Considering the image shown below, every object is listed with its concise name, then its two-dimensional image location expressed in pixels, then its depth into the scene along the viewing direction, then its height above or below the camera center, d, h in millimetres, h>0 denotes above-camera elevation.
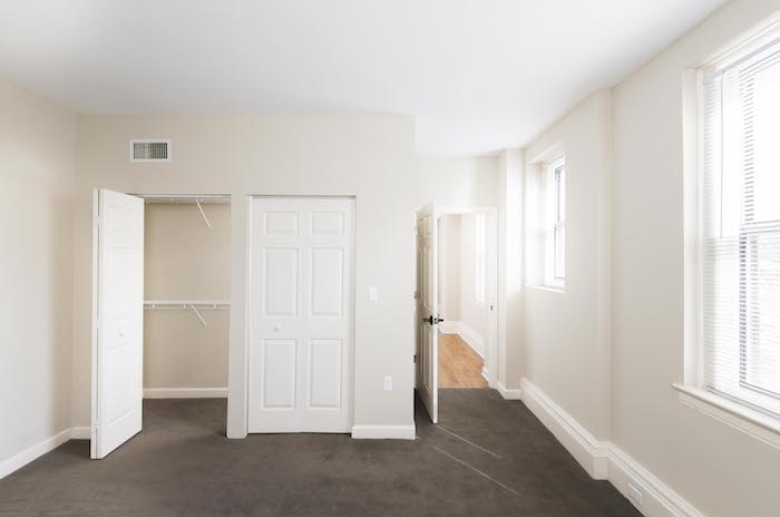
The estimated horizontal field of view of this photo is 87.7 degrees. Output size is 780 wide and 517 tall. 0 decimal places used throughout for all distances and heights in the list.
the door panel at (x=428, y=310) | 3855 -538
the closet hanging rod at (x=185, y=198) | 3621 +545
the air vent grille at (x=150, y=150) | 3586 +948
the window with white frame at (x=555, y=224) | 4004 +360
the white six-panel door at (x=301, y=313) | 3615 -494
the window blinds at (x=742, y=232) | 1850 +136
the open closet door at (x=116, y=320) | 3141 -512
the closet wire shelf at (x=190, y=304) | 4441 -513
